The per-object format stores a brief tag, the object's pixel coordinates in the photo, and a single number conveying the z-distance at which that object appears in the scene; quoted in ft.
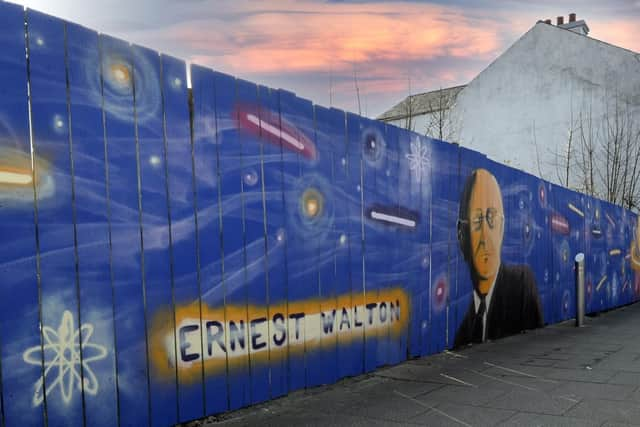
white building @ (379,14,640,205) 79.87
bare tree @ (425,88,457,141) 88.22
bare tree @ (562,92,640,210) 79.25
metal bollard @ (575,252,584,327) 34.17
